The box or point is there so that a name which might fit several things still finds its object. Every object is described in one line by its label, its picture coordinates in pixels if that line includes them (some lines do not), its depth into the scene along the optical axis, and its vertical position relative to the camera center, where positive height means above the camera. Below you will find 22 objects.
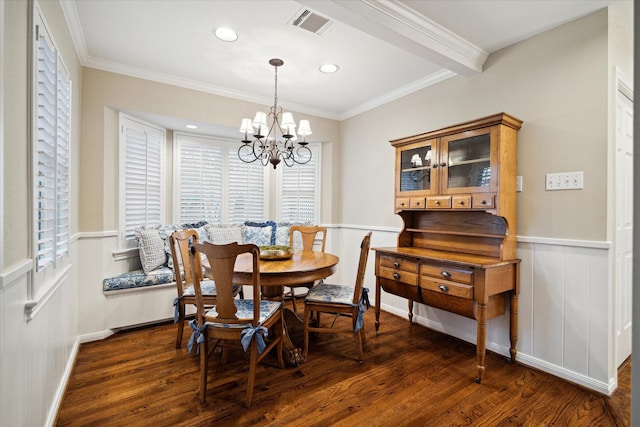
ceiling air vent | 2.17 +1.39
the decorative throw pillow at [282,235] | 4.07 -0.31
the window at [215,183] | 4.03 +0.40
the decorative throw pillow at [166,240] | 3.39 -0.33
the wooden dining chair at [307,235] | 3.50 -0.27
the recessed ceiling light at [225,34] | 2.37 +1.40
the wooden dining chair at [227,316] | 1.88 -0.69
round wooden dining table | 2.18 -0.44
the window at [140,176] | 3.22 +0.40
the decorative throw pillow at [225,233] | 3.83 -0.27
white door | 2.24 -0.06
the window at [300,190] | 4.57 +0.32
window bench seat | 3.01 -0.36
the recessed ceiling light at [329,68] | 2.94 +1.40
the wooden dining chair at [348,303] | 2.40 -0.74
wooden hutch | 2.28 -0.09
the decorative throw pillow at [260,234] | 4.02 -0.30
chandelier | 2.65 +0.74
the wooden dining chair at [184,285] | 2.58 -0.68
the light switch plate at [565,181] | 2.12 +0.23
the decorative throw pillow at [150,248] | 3.20 -0.40
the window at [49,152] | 1.46 +0.32
